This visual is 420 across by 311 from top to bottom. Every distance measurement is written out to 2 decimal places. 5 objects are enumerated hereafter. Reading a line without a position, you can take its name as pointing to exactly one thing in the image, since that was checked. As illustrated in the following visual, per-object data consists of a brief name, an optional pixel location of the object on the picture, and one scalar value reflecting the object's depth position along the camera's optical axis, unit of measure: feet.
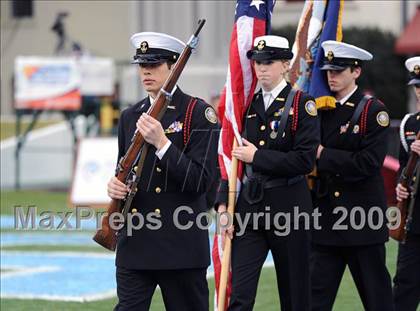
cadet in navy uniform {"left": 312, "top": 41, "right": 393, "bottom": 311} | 47.93
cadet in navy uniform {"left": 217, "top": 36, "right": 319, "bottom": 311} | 44.65
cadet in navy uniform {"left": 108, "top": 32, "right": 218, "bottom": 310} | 40.39
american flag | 47.16
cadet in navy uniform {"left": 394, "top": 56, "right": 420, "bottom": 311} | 51.24
